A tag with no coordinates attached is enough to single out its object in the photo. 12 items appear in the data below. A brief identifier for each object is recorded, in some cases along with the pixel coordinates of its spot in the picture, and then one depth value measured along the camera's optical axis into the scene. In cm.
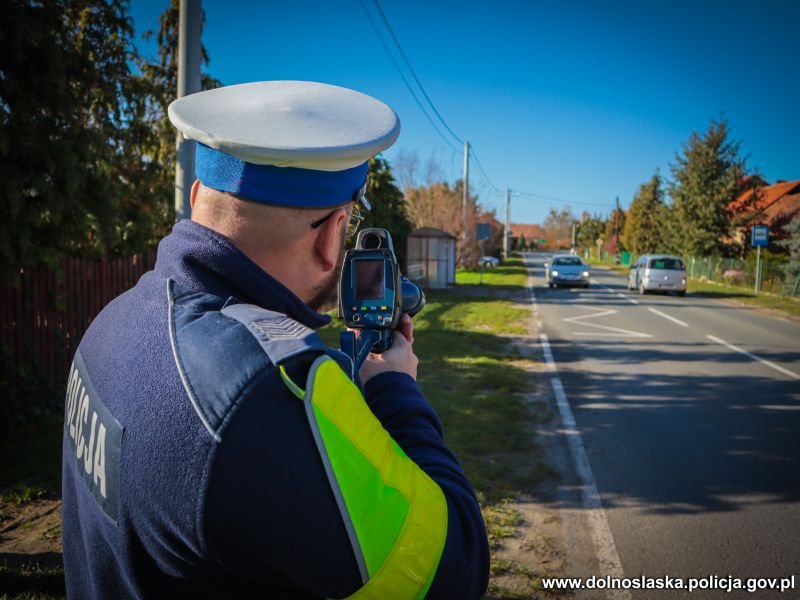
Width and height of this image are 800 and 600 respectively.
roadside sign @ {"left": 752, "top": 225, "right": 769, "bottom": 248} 2347
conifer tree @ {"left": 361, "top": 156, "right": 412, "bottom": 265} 2186
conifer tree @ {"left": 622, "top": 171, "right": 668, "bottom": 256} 5300
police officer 86
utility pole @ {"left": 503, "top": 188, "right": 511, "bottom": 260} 6590
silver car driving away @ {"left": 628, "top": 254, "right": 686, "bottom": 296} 2269
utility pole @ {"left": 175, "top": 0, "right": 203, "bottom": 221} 502
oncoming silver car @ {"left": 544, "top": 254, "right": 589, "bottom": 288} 2594
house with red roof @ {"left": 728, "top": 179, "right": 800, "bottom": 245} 3278
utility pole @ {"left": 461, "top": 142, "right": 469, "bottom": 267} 3070
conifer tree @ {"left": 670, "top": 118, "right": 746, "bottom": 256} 3306
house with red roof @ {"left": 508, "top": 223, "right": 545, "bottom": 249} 15060
